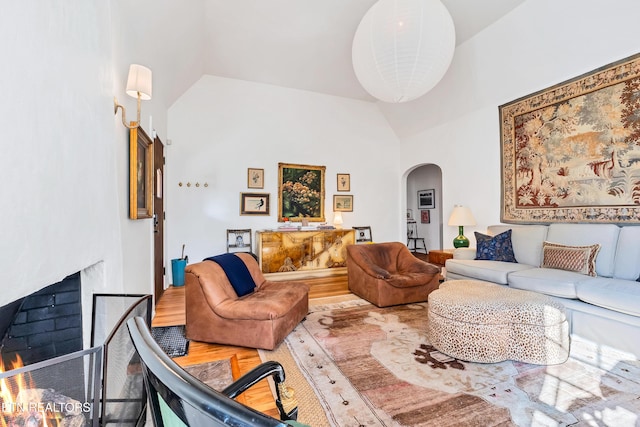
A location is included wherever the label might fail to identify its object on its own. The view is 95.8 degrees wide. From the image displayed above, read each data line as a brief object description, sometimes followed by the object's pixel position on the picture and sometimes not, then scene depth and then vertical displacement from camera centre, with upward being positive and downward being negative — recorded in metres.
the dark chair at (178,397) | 0.35 -0.24
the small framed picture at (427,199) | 8.02 +0.48
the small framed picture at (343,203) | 6.03 +0.29
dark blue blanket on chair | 2.76 -0.54
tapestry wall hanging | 2.99 +0.77
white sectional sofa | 2.29 -0.62
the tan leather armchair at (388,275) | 3.41 -0.73
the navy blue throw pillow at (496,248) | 3.77 -0.44
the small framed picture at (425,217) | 8.20 -0.03
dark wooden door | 3.69 -0.06
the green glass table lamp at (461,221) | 4.62 -0.09
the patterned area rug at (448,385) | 1.58 -1.10
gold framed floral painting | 5.57 +0.50
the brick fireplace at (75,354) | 0.85 -0.51
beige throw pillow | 2.93 -0.46
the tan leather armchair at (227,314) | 2.36 -0.80
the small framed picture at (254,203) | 5.32 +0.27
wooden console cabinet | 4.99 -0.58
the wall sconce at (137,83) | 2.05 +0.98
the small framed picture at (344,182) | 6.08 +0.74
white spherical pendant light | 2.30 +1.45
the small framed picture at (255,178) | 5.36 +0.75
